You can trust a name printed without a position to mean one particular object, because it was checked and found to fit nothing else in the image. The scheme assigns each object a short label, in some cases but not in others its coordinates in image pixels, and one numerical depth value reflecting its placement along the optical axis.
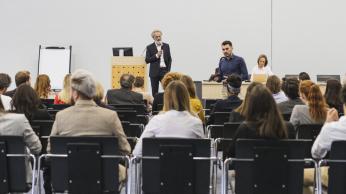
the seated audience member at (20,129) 5.25
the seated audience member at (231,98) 7.59
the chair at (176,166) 4.76
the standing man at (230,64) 12.23
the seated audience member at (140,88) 9.70
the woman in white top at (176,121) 5.24
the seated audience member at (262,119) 4.78
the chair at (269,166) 4.68
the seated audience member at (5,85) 7.26
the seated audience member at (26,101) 5.96
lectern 13.03
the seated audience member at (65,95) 7.64
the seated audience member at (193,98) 7.31
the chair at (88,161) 4.78
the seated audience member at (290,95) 7.00
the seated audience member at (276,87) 7.84
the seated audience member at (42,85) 8.42
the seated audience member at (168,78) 7.79
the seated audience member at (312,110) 6.14
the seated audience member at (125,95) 8.67
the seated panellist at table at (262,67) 13.26
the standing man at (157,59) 13.22
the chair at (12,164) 4.92
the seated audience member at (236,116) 6.11
